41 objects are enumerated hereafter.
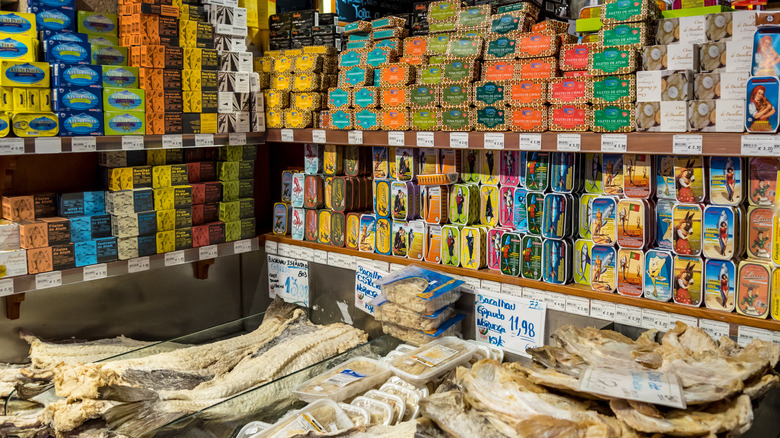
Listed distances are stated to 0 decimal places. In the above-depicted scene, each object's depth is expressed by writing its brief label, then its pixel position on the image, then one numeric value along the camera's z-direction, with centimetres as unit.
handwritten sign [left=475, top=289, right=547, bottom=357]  333
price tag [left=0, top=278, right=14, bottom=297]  332
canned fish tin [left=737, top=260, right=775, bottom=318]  268
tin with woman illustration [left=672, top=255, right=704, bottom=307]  285
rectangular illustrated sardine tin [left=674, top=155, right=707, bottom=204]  282
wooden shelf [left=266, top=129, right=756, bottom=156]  259
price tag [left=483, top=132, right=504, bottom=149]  326
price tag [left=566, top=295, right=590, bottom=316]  315
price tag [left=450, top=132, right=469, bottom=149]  340
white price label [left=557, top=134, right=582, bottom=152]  300
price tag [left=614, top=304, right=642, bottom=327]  299
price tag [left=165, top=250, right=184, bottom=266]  404
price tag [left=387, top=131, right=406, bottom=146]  368
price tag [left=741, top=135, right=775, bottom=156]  249
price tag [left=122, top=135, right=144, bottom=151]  368
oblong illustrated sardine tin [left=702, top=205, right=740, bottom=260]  274
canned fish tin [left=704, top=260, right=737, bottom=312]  277
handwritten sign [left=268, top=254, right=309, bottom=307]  450
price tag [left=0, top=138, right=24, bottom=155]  321
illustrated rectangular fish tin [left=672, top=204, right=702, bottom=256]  283
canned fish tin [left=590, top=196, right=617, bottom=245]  306
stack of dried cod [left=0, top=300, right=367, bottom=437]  242
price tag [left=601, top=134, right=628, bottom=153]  286
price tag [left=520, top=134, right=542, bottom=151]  312
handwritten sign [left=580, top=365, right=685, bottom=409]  172
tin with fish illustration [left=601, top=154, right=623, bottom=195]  309
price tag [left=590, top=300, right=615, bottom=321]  307
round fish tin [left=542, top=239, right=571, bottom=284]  324
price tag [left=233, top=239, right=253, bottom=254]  444
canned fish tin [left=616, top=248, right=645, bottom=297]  300
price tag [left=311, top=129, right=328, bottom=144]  408
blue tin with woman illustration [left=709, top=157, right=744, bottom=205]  273
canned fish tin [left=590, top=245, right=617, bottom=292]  310
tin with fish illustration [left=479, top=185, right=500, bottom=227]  354
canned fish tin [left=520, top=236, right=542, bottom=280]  331
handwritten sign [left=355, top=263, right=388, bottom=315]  399
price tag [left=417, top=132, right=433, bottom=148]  354
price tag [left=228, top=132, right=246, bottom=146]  425
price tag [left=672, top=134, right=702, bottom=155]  265
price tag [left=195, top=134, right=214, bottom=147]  405
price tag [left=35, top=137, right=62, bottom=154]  334
